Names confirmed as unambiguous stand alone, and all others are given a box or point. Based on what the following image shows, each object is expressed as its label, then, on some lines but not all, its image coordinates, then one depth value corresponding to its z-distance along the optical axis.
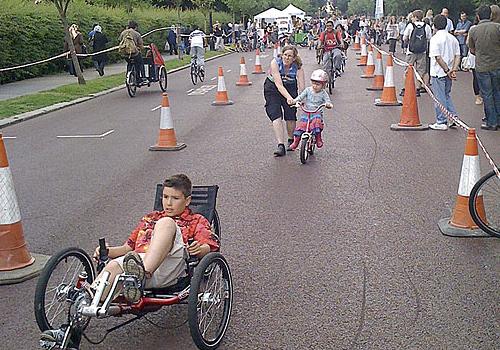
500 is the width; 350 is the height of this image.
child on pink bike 10.50
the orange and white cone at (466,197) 6.82
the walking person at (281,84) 10.73
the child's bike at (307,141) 10.26
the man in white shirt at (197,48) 23.42
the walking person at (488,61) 12.32
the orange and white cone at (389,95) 16.58
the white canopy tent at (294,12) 70.71
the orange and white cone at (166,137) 11.83
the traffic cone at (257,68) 29.27
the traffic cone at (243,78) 23.41
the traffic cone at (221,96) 18.16
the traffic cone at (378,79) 20.49
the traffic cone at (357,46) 45.97
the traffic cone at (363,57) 31.24
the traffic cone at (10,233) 6.09
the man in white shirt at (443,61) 12.31
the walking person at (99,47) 28.08
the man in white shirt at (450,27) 23.20
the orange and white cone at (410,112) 12.87
